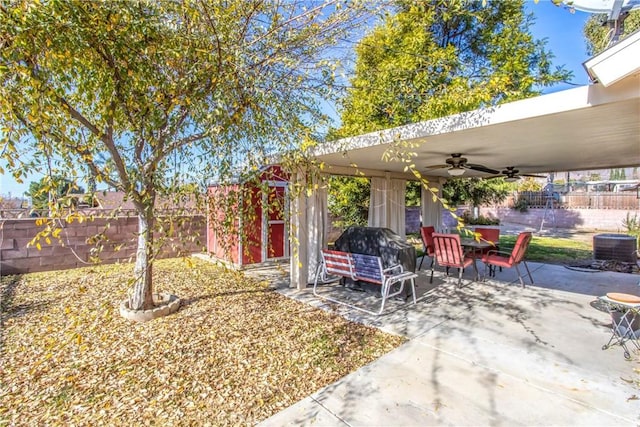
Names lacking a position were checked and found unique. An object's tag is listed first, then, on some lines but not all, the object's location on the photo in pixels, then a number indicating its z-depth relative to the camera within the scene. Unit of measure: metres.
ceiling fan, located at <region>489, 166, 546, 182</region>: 7.13
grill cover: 5.04
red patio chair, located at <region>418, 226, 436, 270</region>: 7.07
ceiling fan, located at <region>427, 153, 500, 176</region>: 5.29
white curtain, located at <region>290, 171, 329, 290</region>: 5.59
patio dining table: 6.31
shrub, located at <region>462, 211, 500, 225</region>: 15.43
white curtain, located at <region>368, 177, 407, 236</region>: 7.17
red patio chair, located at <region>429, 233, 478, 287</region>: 5.51
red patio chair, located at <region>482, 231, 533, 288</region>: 5.46
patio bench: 4.42
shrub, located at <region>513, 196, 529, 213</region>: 17.97
